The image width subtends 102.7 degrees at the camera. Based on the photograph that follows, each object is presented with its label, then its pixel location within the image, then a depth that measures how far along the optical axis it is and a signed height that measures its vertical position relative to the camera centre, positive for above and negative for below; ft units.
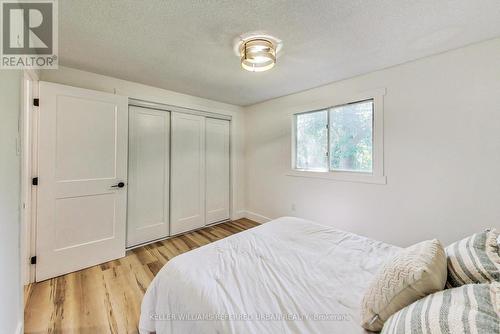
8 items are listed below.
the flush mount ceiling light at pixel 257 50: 5.62 +3.44
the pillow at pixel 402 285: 2.60 -1.58
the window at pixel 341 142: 8.02 +1.17
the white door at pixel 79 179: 6.78 -0.45
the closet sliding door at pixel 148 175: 9.24 -0.41
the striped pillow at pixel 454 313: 1.81 -1.44
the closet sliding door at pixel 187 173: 10.52 -0.33
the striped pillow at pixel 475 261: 2.62 -1.33
